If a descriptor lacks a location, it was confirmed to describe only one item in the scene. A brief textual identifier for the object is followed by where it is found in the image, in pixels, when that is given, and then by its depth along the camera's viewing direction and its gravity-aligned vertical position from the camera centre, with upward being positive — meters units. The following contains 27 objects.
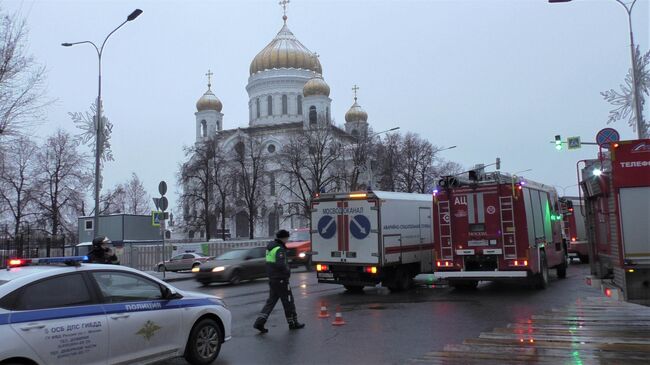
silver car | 29.06 -1.22
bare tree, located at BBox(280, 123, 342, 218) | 48.77 +7.36
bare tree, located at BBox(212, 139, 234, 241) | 51.38 +5.76
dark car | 19.73 -1.13
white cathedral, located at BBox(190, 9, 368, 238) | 70.12 +18.32
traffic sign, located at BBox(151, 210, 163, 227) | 21.58 +0.91
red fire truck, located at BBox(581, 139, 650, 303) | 7.04 +0.13
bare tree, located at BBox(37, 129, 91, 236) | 45.84 +5.60
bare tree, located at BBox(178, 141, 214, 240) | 50.84 +5.33
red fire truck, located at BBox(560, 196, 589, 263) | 25.25 -0.44
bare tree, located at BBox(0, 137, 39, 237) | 43.50 +4.58
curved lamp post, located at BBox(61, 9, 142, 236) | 22.74 +5.13
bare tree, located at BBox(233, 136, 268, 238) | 52.28 +6.31
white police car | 5.23 -0.83
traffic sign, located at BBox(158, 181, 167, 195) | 22.33 +2.16
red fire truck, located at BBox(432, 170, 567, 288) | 13.53 -0.04
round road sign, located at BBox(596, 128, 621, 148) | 16.02 +2.66
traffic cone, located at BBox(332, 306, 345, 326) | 9.98 -1.62
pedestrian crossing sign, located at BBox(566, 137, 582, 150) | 26.50 +4.07
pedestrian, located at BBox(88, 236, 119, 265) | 10.74 -0.21
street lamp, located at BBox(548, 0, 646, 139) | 21.92 +5.36
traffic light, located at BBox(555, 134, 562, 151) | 27.67 +4.36
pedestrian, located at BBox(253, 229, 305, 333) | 9.61 -0.86
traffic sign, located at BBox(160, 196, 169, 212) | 21.70 +1.47
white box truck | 14.51 -0.18
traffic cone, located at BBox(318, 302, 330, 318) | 11.02 -1.62
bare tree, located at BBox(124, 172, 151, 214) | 87.81 +6.98
